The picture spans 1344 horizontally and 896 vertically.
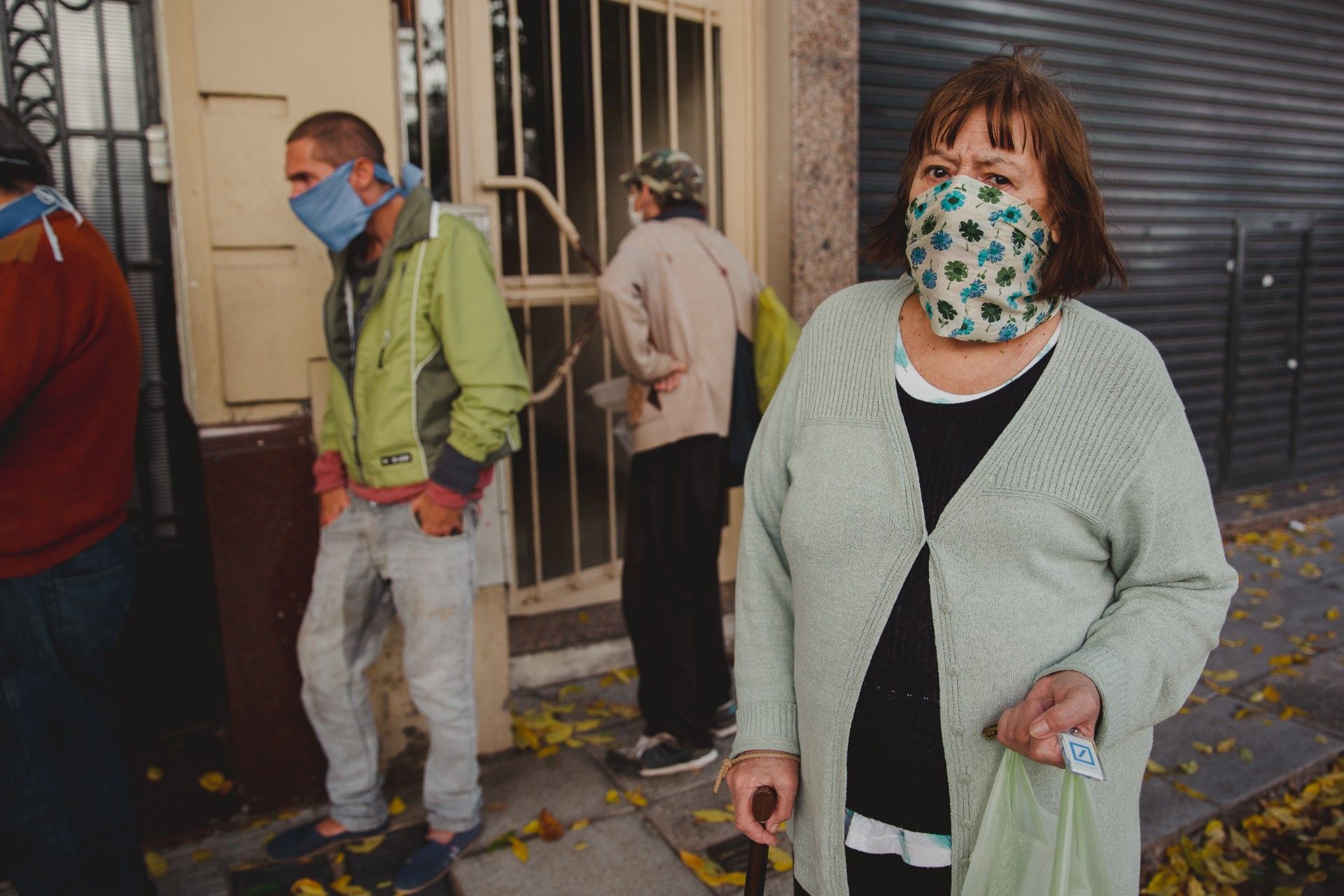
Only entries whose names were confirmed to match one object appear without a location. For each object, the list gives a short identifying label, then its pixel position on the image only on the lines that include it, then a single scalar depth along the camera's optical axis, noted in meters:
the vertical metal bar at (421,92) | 3.98
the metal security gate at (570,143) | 4.30
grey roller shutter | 6.41
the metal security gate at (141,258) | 3.38
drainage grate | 3.16
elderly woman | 1.47
